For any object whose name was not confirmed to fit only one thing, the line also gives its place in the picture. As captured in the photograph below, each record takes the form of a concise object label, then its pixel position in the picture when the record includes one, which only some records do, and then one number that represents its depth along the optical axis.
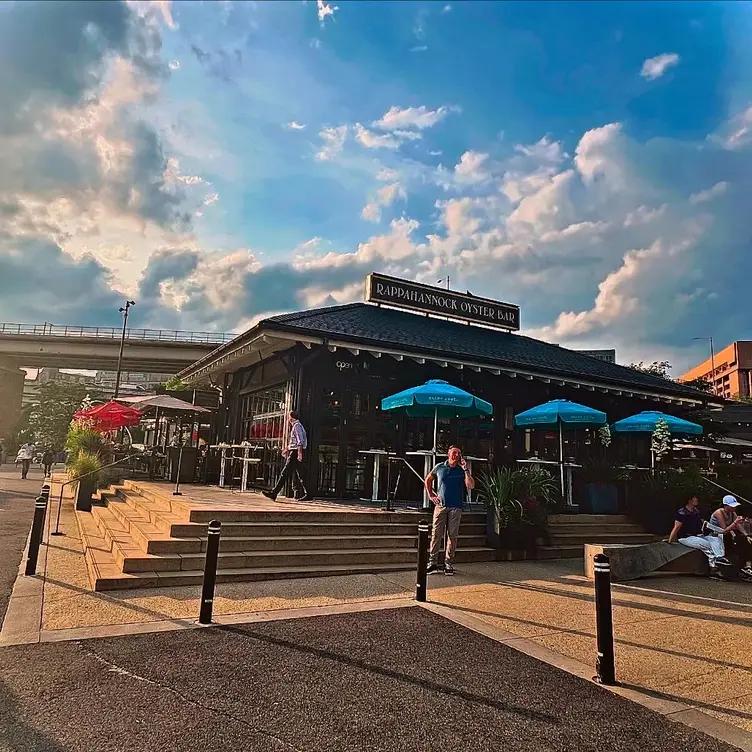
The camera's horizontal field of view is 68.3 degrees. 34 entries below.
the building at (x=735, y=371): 98.19
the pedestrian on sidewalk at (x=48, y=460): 22.97
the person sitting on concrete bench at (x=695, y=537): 9.04
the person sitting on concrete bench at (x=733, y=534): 9.12
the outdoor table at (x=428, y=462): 10.62
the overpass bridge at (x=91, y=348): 50.97
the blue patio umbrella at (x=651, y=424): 13.75
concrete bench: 8.25
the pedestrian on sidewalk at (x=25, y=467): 26.58
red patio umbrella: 16.06
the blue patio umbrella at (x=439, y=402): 10.10
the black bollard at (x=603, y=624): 4.42
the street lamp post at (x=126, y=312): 44.00
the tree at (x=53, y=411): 47.97
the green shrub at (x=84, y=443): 15.02
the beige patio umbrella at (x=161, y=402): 13.66
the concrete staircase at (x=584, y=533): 10.12
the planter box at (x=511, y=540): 9.52
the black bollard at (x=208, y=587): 5.49
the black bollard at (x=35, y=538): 7.37
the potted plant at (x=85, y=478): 13.36
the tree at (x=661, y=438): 13.71
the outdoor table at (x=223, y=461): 12.67
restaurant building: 12.62
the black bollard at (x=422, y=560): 6.52
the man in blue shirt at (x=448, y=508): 8.26
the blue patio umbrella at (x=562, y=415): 12.07
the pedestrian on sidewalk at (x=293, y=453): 10.27
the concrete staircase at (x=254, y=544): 7.08
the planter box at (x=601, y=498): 12.18
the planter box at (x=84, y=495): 13.34
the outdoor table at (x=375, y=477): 11.32
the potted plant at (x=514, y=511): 9.56
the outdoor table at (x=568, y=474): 12.52
